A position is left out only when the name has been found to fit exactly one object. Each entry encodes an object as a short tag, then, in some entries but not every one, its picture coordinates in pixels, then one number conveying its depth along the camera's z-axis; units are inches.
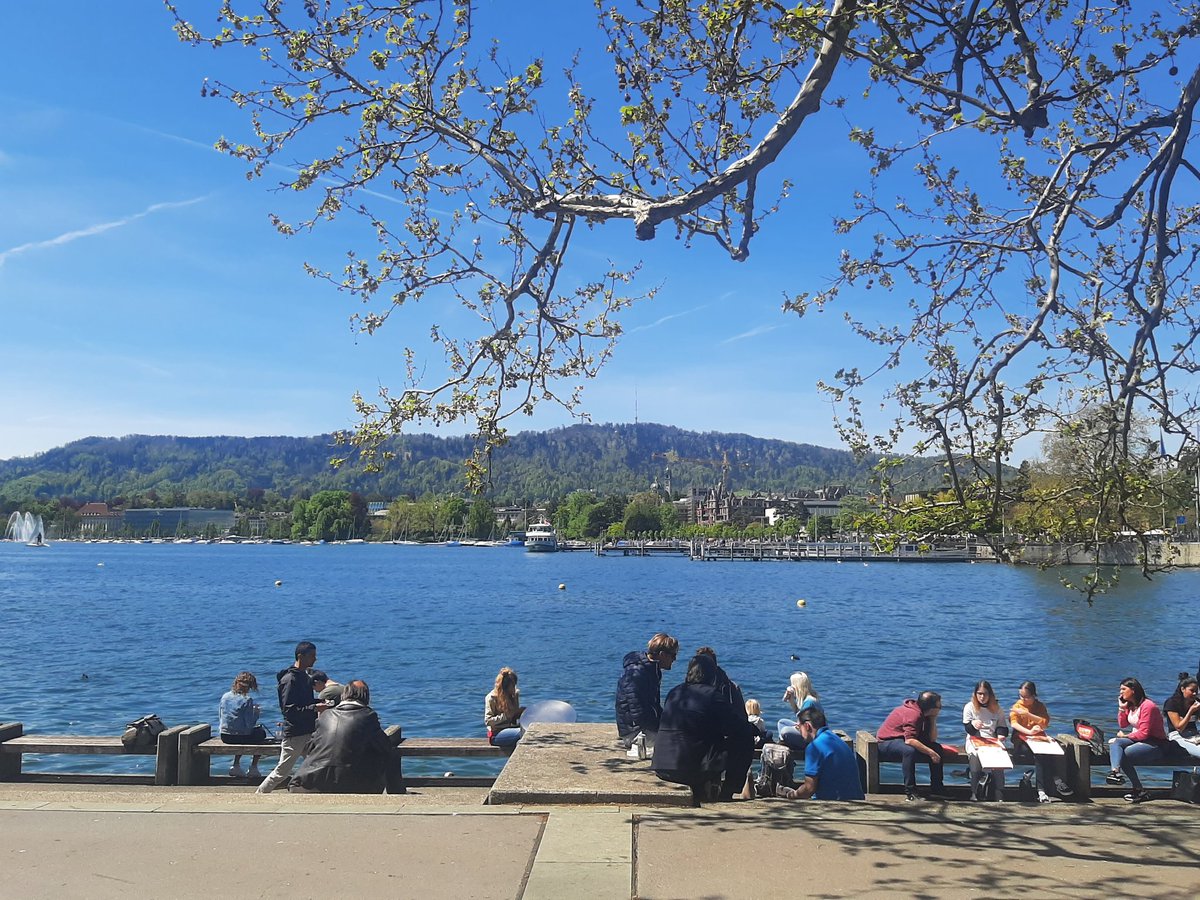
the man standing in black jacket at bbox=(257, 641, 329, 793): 433.7
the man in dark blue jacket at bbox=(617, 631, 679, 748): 399.5
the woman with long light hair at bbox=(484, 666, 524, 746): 508.7
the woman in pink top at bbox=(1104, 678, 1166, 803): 461.1
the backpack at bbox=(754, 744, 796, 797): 418.0
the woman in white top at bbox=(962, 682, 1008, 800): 488.1
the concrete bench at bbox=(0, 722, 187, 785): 439.5
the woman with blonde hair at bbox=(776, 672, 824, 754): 467.5
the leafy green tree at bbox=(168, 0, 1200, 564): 330.3
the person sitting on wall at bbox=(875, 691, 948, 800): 446.6
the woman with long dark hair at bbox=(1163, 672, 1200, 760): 466.3
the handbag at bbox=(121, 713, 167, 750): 442.3
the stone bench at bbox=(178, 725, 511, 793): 440.8
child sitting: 447.9
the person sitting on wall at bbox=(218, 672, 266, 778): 481.7
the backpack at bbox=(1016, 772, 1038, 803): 466.3
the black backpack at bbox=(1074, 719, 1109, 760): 489.4
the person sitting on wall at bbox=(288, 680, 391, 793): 375.2
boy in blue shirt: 397.4
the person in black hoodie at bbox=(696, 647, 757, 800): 346.6
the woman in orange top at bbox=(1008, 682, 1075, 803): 451.5
